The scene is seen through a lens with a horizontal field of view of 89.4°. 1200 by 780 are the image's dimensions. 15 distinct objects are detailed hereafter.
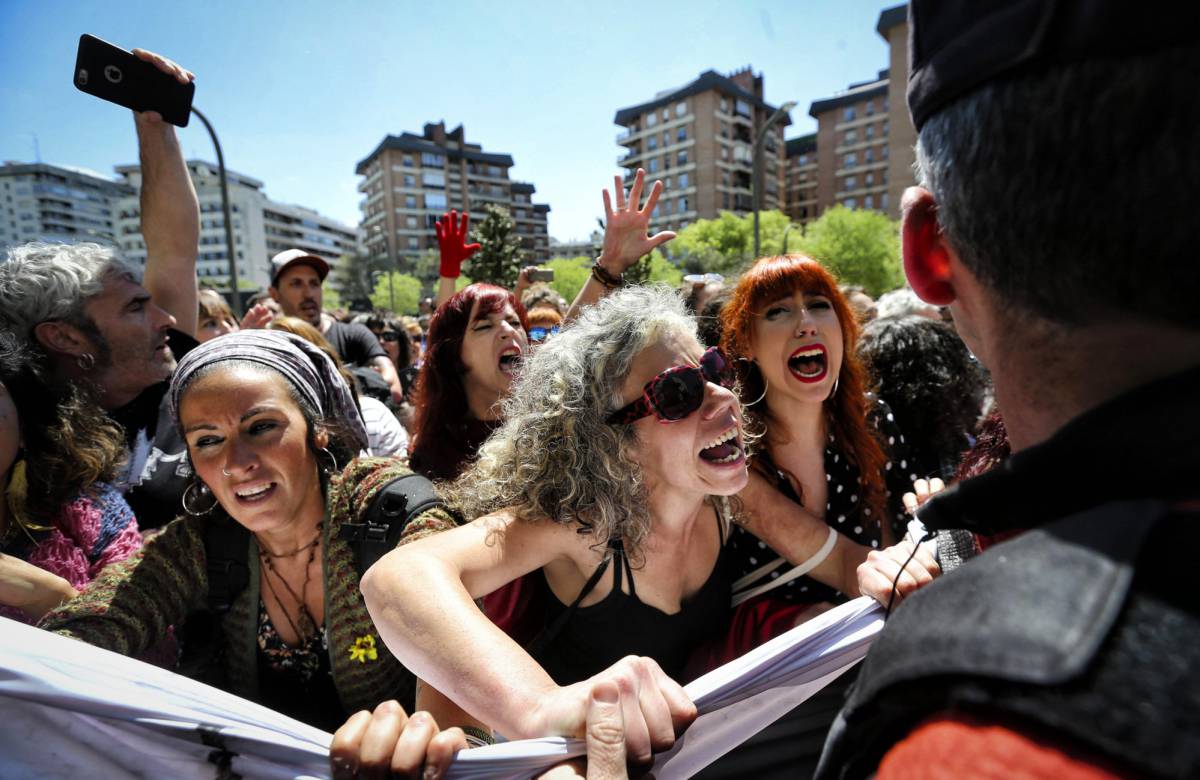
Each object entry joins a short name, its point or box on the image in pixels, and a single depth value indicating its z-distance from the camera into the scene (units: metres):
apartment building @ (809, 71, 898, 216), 60.96
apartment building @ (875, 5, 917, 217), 49.84
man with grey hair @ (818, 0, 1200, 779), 0.50
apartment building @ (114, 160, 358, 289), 91.50
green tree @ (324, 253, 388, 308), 69.31
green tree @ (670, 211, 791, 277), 47.50
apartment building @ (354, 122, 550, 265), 80.75
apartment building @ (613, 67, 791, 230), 65.88
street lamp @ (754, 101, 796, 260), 12.41
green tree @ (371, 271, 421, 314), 62.28
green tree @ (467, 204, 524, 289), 47.56
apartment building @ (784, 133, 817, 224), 75.25
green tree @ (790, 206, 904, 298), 41.88
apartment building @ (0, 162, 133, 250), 92.38
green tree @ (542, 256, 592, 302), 52.88
